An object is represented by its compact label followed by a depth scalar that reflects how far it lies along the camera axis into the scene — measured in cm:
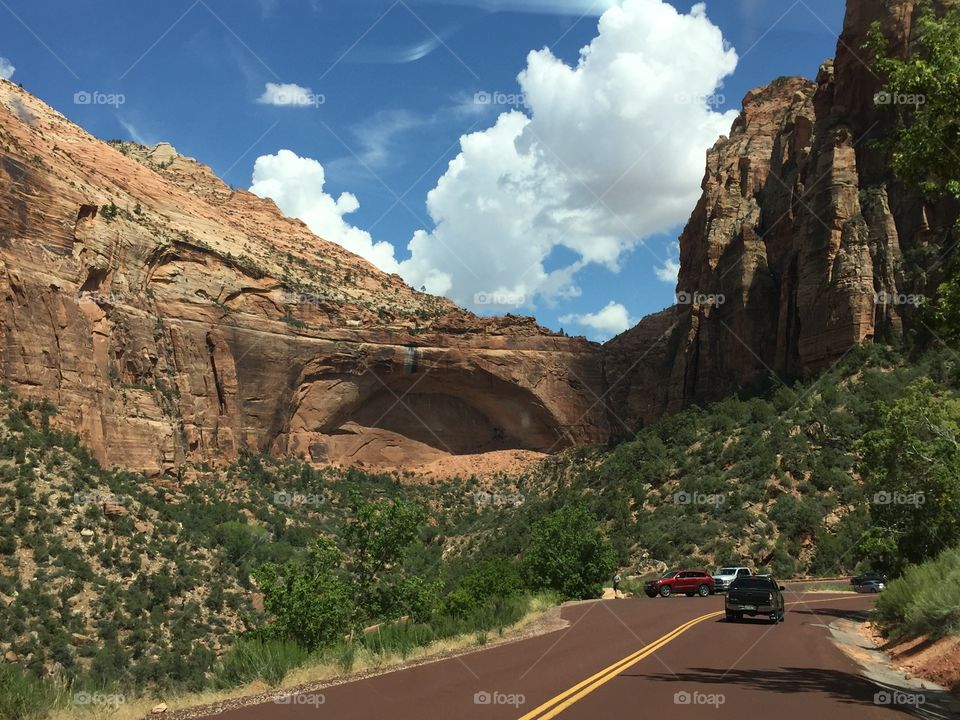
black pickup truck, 2298
